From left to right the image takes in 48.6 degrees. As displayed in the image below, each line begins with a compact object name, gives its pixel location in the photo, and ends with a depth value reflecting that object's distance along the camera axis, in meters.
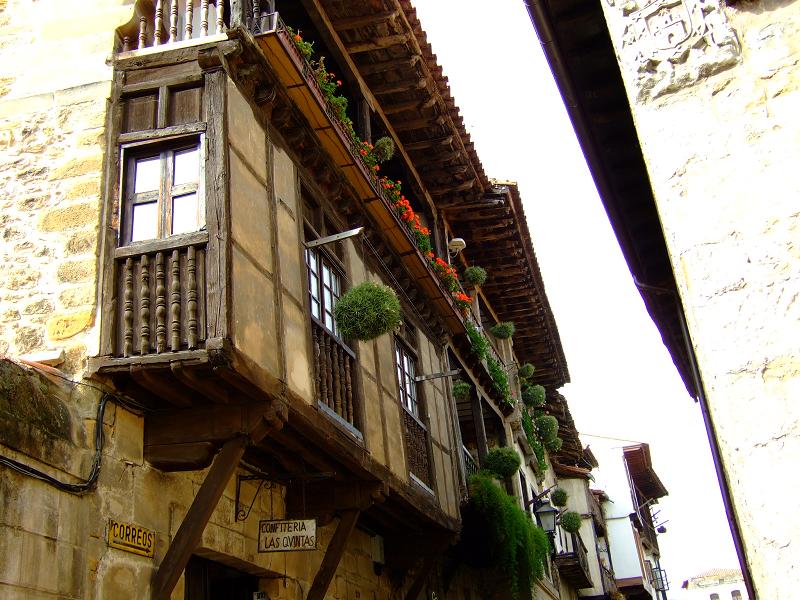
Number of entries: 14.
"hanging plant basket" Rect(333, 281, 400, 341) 8.42
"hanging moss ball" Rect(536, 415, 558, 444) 22.19
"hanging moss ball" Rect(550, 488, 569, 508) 21.70
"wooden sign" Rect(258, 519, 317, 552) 7.52
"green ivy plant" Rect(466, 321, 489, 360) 15.84
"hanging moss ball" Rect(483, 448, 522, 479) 15.30
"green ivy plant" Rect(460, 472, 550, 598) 12.62
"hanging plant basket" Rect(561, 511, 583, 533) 22.14
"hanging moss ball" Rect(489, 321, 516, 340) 20.06
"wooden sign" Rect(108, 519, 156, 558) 5.91
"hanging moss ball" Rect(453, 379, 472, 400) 14.71
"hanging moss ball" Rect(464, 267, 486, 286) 17.73
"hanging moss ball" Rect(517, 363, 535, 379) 21.94
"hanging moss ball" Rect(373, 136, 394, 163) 12.52
